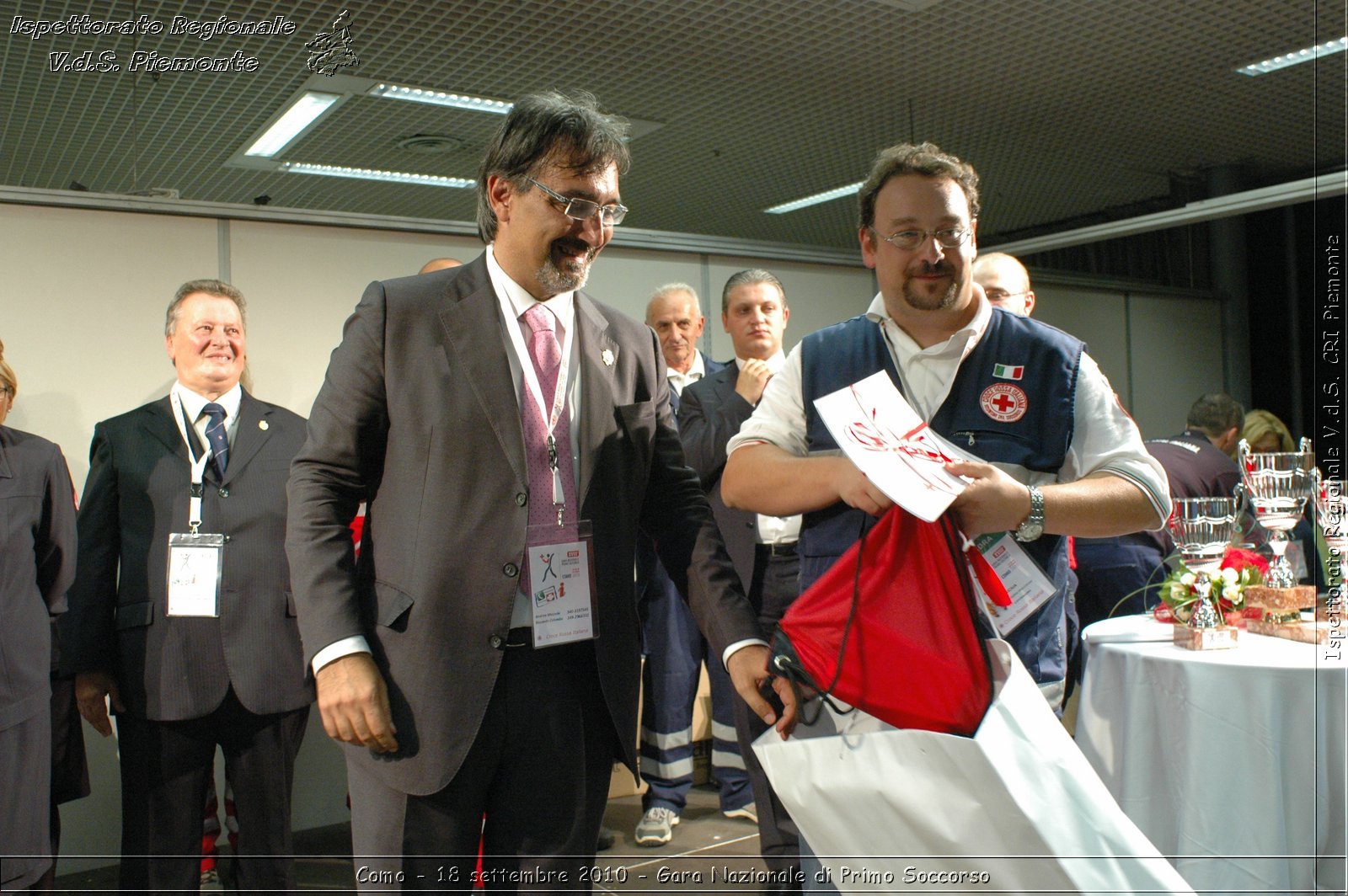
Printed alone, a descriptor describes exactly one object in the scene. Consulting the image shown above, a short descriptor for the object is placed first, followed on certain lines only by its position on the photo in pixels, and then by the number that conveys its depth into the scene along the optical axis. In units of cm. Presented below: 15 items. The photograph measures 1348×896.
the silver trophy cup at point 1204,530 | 267
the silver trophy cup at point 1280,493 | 270
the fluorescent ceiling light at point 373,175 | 782
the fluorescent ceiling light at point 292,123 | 634
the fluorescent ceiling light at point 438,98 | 622
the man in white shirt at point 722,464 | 281
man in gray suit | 139
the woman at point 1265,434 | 515
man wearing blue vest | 150
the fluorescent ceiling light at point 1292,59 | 616
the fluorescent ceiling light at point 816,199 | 888
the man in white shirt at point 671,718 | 352
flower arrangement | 256
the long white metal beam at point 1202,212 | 478
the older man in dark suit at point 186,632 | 259
